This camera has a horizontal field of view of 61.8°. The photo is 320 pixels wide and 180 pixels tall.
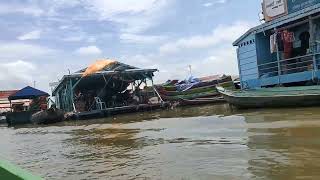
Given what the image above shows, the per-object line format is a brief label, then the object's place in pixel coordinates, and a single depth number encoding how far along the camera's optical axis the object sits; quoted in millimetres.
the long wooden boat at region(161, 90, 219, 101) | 18951
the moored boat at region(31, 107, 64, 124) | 17867
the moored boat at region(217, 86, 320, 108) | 9433
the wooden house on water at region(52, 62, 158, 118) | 18403
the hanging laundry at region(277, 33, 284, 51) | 11599
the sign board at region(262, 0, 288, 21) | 11649
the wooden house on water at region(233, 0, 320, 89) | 10668
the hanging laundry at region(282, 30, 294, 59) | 11445
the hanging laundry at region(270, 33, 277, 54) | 11640
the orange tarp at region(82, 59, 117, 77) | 18359
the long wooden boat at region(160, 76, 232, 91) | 19445
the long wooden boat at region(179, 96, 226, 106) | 18289
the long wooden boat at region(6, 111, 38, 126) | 20874
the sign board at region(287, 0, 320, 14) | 10952
